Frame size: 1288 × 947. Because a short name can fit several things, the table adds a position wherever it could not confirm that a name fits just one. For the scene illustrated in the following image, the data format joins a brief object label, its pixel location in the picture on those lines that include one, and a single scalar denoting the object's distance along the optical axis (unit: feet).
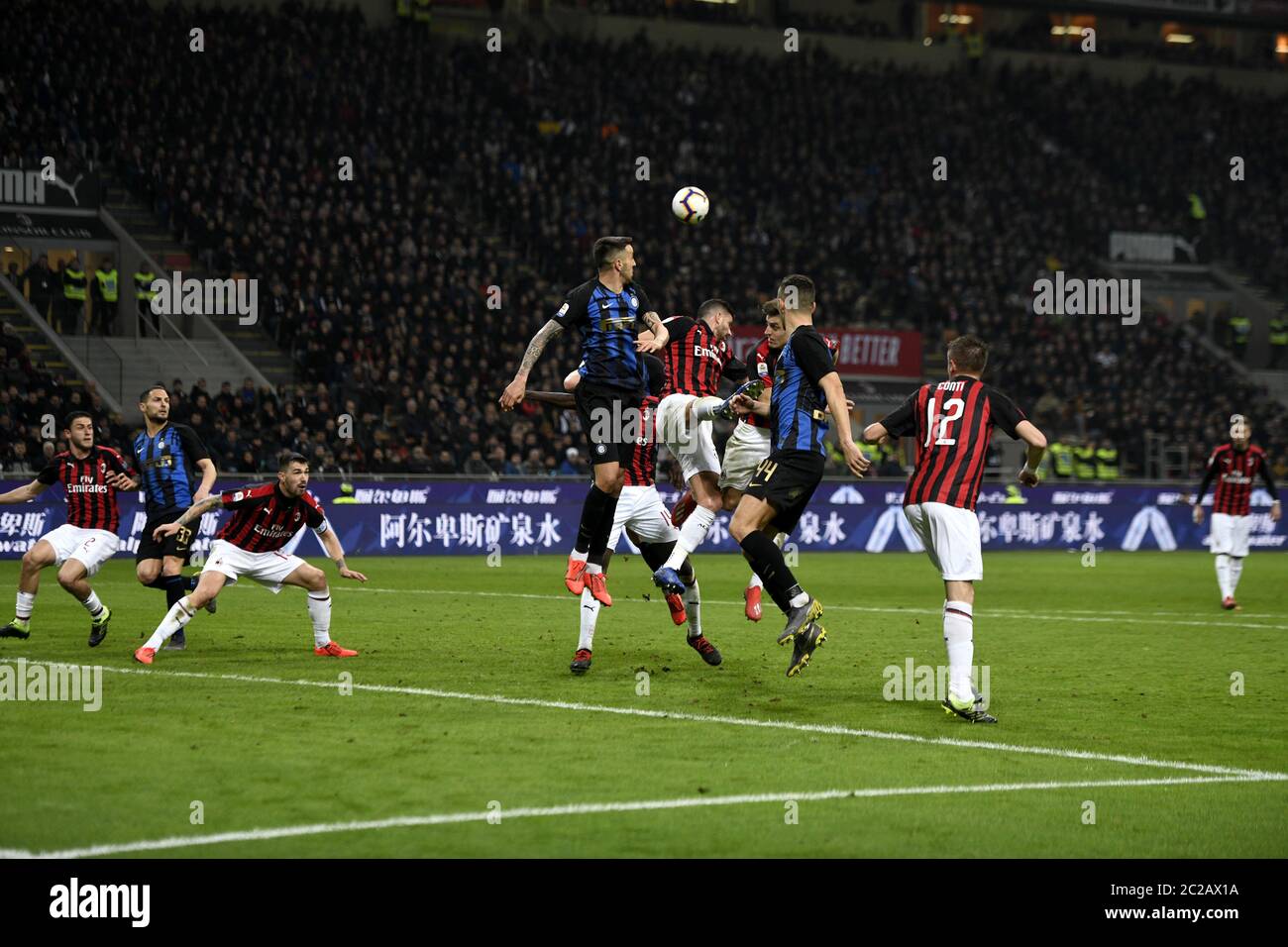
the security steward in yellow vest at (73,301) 111.34
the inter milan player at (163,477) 46.50
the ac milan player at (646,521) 39.37
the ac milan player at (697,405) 39.01
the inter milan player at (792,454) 34.42
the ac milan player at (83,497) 46.65
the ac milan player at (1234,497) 66.18
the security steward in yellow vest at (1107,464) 129.59
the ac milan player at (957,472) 32.42
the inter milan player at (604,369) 37.60
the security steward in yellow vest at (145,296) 112.27
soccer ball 48.03
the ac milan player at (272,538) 41.42
